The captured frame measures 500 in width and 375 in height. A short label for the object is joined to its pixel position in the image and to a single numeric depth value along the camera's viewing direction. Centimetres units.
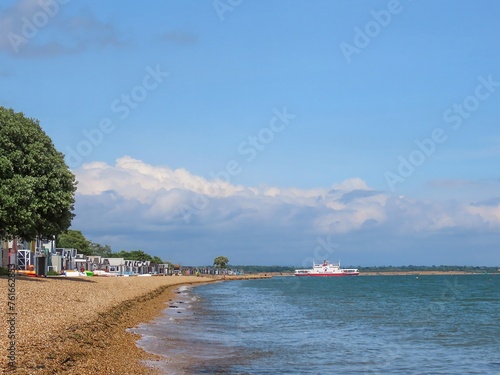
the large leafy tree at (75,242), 14825
